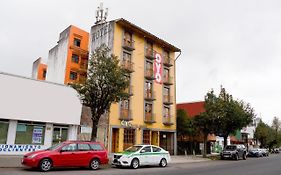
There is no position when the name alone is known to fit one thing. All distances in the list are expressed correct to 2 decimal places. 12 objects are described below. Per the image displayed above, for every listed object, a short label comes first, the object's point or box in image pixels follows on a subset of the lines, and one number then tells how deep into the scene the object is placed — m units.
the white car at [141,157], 13.18
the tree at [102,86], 14.65
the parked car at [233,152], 23.33
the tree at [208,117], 24.87
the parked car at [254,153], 31.46
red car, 10.44
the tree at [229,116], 25.03
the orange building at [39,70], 32.52
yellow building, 22.39
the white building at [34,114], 15.91
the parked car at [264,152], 33.14
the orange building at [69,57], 27.42
